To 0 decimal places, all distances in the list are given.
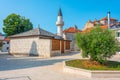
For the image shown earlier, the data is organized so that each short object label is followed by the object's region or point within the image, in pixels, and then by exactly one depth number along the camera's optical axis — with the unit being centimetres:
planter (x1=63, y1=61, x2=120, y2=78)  483
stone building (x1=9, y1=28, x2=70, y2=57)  1186
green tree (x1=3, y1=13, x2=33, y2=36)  2198
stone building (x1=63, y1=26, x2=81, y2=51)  1980
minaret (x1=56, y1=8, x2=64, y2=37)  1810
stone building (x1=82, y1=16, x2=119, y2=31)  2627
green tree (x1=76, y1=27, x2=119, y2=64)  579
